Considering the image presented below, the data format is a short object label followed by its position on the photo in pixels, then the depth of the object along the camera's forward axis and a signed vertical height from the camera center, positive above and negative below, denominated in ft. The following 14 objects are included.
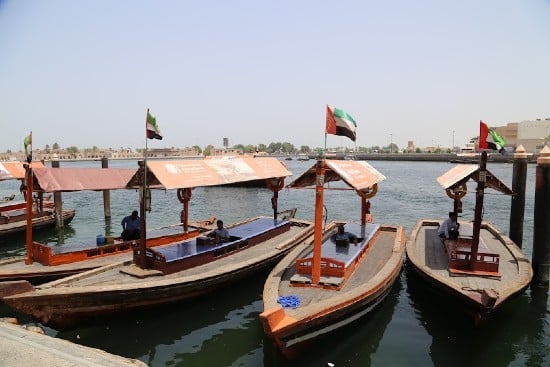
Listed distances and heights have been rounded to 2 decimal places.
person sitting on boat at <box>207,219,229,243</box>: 45.92 -9.51
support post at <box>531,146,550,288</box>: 44.42 -8.17
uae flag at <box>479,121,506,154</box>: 36.09 +1.14
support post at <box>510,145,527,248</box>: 51.52 -5.36
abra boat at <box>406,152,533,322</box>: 31.85 -10.86
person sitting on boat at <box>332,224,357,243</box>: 43.30 -9.02
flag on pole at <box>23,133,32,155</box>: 45.09 +0.56
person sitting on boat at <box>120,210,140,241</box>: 49.39 -9.55
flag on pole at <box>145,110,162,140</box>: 40.47 +2.02
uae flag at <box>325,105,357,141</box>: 33.96 +2.24
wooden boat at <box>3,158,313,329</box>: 31.91 -11.38
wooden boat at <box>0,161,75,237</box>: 68.59 -12.39
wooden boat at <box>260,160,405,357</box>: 27.07 -10.81
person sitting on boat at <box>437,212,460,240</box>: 44.19 -8.59
